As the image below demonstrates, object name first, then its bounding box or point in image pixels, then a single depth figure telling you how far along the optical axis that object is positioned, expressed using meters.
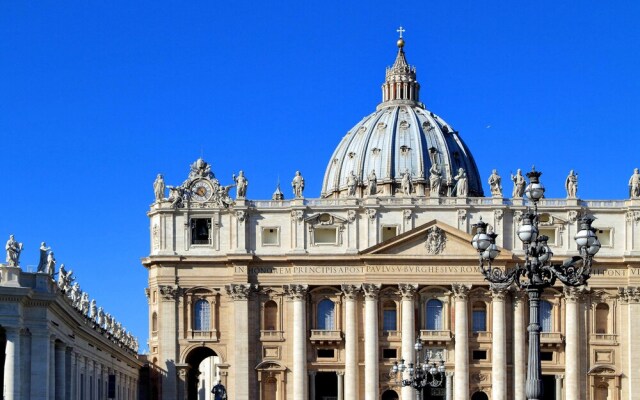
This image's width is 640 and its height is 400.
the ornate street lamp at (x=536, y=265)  36.19
